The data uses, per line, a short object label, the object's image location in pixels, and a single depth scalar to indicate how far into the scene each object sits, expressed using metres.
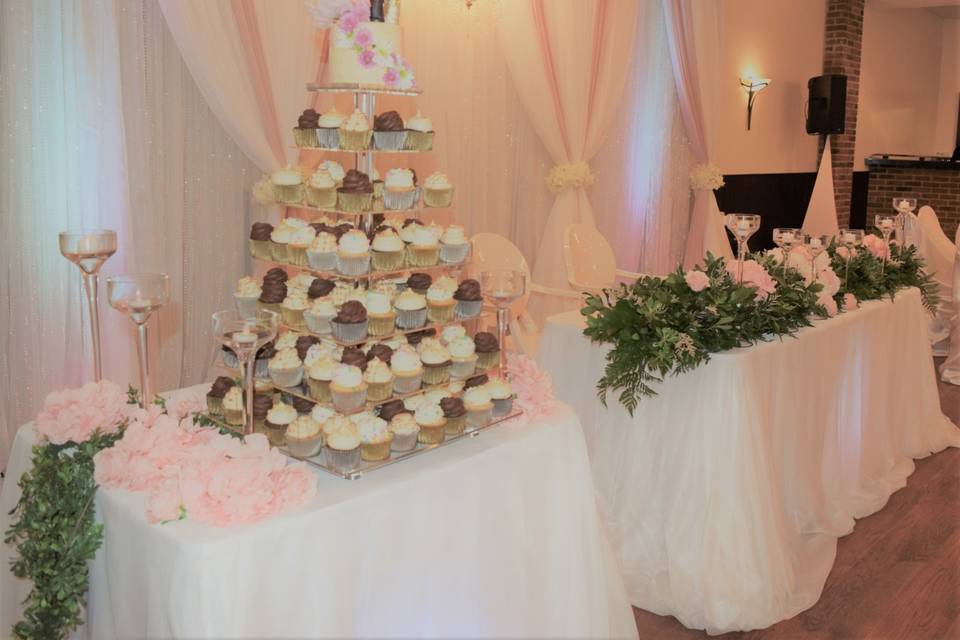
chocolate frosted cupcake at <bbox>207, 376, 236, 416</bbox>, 1.98
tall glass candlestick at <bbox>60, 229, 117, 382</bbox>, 2.00
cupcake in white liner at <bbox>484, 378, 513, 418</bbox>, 2.08
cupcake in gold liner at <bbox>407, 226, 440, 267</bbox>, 2.02
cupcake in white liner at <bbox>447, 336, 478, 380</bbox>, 2.02
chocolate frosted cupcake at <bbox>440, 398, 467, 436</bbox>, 1.97
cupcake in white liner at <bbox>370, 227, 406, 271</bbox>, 1.95
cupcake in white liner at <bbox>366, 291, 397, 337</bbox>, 1.89
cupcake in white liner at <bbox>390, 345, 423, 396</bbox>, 1.91
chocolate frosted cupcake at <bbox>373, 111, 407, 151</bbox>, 2.00
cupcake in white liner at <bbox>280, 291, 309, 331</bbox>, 1.97
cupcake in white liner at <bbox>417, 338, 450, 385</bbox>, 1.98
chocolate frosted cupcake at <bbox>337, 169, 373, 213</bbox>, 1.95
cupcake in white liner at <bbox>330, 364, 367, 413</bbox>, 1.79
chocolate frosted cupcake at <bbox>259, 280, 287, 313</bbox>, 2.03
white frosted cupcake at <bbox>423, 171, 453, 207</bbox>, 2.08
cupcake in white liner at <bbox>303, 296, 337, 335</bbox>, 1.90
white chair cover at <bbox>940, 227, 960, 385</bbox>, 5.82
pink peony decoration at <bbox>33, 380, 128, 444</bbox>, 1.86
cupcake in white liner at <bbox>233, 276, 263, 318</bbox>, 2.06
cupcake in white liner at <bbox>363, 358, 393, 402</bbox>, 1.83
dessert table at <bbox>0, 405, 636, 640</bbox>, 1.55
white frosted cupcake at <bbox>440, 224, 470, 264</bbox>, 2.09
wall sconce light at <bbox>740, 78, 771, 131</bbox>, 8.50
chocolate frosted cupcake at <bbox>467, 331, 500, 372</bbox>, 2.08
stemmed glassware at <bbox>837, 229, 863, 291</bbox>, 4.20
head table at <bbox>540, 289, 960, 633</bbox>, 2.83
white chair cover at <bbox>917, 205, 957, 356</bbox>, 6.57
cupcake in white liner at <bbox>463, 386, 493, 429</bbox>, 2.03
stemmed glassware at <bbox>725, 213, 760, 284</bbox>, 3.40
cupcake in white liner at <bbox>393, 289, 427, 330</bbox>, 1.96
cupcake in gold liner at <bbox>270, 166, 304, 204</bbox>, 2.05
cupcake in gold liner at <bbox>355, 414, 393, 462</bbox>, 1.82
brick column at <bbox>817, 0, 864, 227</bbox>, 9.64
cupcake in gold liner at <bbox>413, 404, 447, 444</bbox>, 1.93
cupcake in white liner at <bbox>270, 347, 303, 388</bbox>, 1.89
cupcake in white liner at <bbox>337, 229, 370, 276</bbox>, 1.91
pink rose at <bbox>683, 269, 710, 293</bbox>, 3.01
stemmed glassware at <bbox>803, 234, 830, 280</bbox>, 3.61
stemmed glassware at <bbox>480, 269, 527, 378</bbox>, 2.16
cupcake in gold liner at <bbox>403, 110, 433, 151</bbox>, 2.04
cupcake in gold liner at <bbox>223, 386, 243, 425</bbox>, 1.93
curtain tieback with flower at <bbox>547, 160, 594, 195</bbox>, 5.78
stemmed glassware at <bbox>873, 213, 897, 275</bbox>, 4.64
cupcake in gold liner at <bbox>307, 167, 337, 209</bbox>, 1.99
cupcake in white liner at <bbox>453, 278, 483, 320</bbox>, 2.06
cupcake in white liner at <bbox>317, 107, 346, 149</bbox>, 2.02
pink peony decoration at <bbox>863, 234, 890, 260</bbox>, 4.22
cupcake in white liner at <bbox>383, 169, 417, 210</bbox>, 1.99
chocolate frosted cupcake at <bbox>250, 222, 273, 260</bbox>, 2.09
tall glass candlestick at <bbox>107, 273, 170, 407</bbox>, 1.90
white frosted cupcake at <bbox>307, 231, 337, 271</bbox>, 1.93
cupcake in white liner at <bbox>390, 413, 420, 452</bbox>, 1.87
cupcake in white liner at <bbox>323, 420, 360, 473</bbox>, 1.77
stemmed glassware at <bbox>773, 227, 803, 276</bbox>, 3.77
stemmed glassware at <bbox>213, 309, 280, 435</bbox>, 1.75
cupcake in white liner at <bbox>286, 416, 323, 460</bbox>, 1.82
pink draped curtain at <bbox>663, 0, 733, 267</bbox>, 6.88
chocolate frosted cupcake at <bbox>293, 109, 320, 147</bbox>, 2.06
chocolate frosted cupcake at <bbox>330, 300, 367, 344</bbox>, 1.83
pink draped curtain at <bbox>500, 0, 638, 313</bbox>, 5.48
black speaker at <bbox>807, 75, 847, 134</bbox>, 9.16
